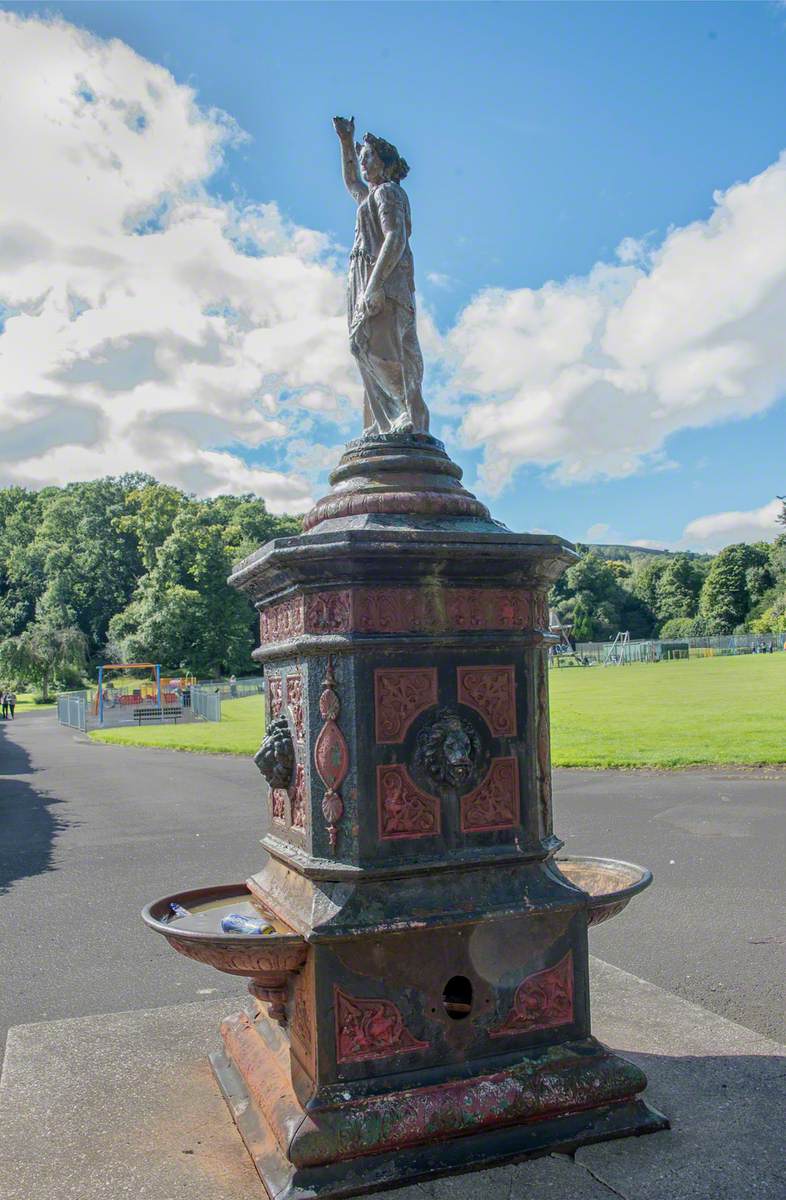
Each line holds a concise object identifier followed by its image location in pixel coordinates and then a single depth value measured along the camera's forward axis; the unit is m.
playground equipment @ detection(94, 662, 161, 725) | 32.09
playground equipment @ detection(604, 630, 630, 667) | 60.73
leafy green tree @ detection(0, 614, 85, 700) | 53.31
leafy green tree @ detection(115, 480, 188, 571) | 67.69
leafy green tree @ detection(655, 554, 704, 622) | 88.56
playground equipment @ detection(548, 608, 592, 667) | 58.50
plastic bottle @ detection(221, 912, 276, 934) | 3.45
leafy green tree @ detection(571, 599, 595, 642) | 83.88
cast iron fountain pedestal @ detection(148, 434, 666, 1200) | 2.96
